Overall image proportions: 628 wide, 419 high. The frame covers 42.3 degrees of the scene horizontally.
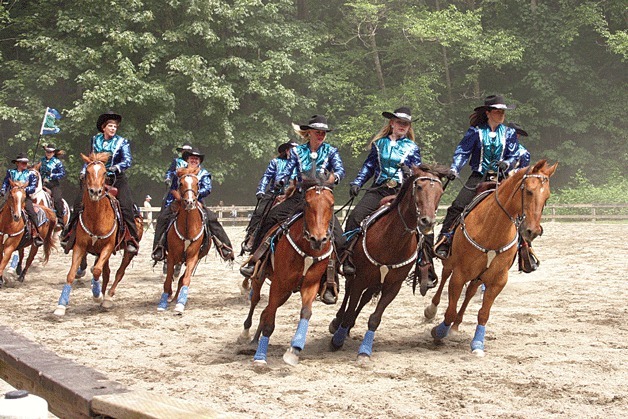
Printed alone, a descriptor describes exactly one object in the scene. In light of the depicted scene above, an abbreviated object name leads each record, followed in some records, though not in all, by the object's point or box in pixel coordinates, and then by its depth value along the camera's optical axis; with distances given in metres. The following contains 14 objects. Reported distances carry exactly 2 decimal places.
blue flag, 17.97
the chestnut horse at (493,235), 8.87
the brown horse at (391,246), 8.47
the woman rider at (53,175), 17.78
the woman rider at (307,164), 9.23
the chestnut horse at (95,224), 11.45
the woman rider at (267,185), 12.13
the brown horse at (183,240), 12.59
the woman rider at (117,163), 12.42
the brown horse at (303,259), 8.12
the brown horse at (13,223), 15.17
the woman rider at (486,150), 10.26
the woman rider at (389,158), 9.74
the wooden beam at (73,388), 2.81
